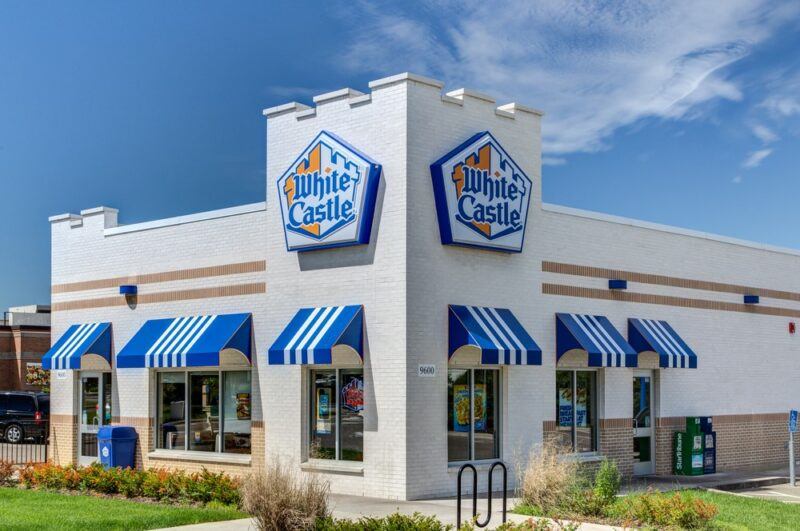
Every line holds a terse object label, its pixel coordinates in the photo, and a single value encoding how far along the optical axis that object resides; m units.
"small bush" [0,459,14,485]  20.80
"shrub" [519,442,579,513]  16.55
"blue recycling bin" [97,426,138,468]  23.25
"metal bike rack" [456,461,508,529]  13.21
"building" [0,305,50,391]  53.34
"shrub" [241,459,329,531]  13.30
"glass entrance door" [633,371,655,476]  23.52
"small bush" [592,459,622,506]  16.22
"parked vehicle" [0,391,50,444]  37.31
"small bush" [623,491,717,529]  14.86
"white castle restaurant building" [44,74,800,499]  18.89
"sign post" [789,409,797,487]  23.30
